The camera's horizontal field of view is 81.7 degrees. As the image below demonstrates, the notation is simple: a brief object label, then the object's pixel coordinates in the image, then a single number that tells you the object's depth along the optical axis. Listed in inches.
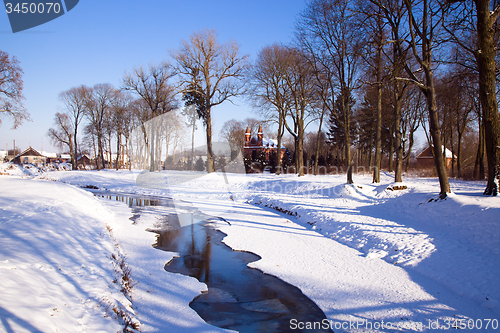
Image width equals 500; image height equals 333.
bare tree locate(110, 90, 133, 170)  1915.5
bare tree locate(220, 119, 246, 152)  2734.7
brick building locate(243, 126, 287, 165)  2275.1
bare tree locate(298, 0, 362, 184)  715.4
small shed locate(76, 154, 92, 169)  3068.4
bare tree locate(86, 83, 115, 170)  1876.2
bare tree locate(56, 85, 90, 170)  1861.5
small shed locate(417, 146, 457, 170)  1911.4
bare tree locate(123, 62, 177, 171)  1365.7
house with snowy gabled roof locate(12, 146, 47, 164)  3135.8
